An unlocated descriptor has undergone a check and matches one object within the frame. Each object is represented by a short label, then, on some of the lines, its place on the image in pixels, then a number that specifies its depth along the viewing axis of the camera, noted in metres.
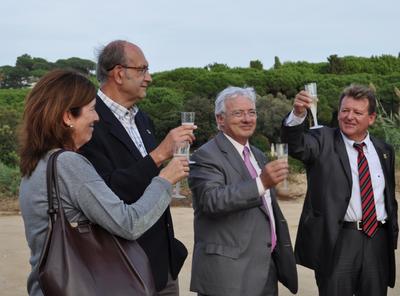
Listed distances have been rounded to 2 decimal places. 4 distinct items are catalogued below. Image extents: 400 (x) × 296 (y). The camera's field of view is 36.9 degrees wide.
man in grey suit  3.03
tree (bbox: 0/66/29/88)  35.50
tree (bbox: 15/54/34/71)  38.64
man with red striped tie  3.60
